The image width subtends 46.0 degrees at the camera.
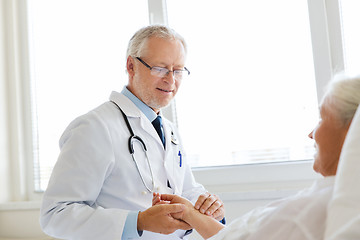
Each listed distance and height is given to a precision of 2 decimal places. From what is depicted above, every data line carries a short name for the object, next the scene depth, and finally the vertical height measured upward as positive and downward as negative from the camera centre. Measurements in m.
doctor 1.51 -0.12
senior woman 0.86 -0.17
